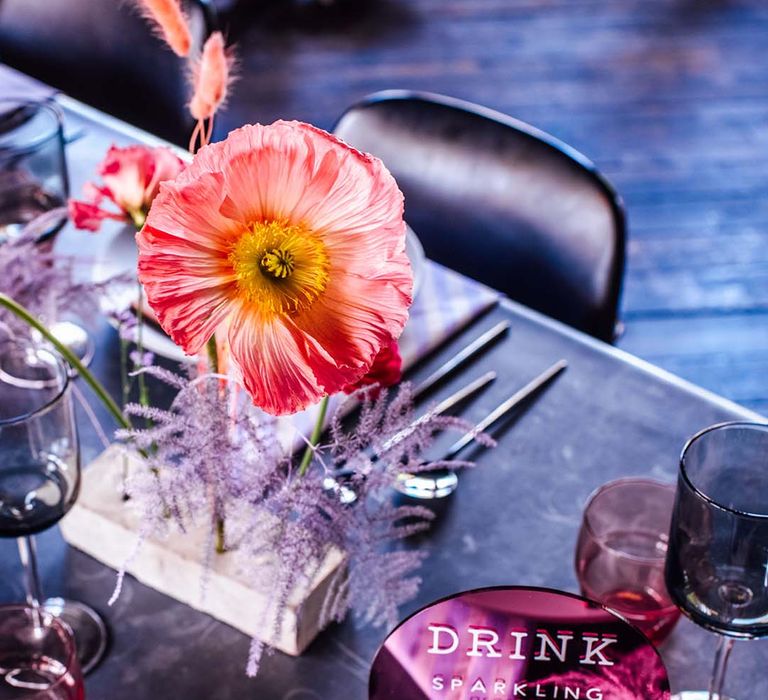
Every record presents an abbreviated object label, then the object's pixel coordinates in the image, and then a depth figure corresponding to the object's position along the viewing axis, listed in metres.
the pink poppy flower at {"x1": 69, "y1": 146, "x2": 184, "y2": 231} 1.23
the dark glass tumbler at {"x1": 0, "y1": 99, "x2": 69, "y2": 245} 1.51
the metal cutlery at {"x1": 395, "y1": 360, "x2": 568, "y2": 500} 1.44
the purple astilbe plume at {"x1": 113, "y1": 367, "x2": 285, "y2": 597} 1.15
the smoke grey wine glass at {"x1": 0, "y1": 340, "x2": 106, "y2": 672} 1.24
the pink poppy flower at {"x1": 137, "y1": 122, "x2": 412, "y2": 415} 0.95
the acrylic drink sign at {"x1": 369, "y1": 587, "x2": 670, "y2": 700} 1.02
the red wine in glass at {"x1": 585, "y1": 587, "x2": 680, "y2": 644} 1.30
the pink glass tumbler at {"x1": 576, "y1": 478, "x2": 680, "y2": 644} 1.29
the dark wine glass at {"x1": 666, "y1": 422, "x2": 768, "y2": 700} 1.15
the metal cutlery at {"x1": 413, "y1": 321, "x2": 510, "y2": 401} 1.53
